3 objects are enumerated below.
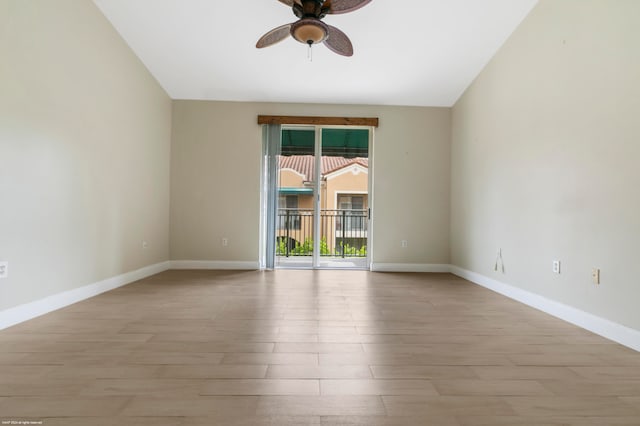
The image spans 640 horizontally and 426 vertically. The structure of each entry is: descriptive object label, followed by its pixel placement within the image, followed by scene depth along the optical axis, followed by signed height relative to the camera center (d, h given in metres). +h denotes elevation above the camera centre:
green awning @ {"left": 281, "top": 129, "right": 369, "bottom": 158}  4.91 +1.24
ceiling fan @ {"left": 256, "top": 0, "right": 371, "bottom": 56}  2.37 +1.60
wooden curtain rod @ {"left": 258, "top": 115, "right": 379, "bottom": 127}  4.68 +1.50
